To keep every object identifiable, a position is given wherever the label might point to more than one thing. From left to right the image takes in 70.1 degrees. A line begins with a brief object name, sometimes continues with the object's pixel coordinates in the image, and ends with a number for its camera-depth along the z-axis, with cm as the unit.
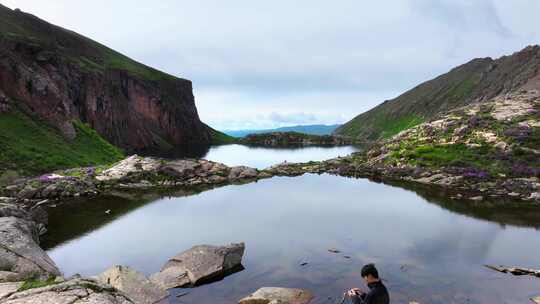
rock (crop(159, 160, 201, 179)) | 6694
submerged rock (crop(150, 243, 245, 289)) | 2350
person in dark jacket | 1277
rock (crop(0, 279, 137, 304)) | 1246
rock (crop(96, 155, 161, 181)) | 6187
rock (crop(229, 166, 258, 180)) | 7182
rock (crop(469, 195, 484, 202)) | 4898
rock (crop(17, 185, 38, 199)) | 4760
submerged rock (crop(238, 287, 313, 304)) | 2050
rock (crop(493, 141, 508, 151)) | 6694
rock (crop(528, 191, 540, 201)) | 4767
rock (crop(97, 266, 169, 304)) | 2052
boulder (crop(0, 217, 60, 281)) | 1866
